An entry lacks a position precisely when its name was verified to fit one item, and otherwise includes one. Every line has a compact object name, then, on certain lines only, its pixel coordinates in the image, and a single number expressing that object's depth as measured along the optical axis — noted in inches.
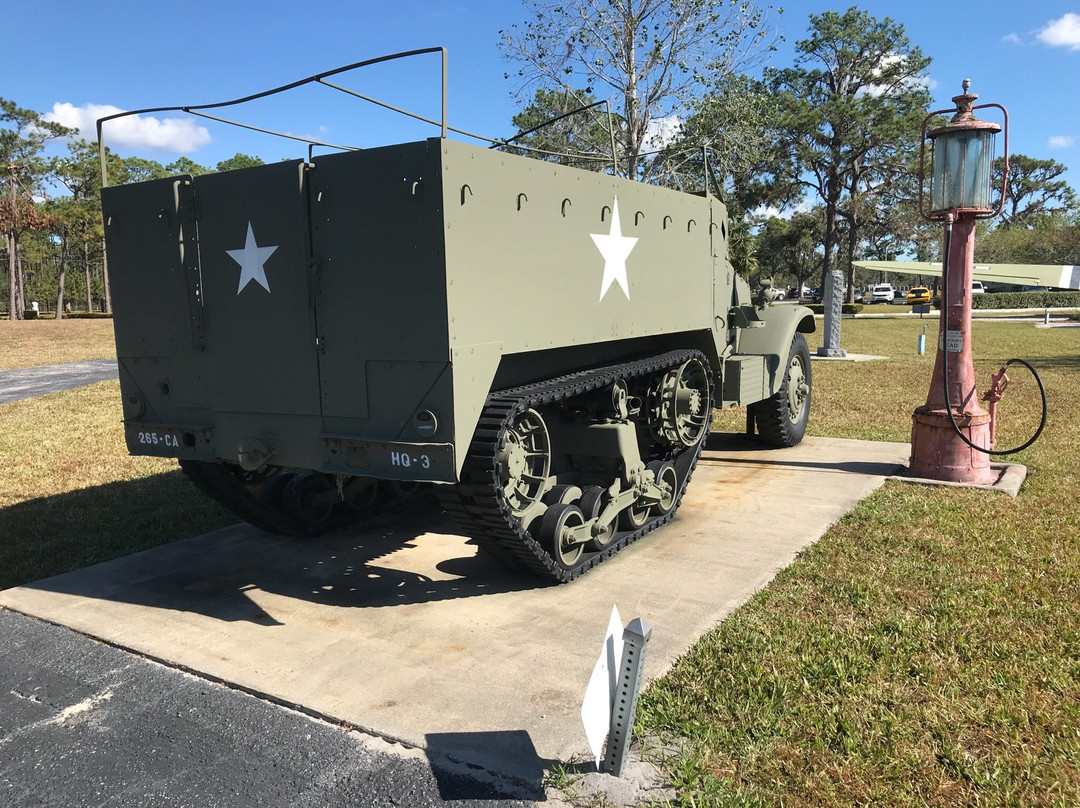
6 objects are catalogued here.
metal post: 118.2
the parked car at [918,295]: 2273.6
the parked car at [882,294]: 2576.3
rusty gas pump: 262.7
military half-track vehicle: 158.1
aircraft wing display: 575.5
